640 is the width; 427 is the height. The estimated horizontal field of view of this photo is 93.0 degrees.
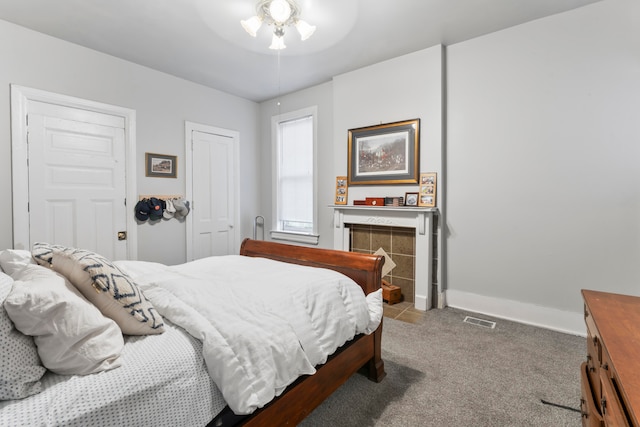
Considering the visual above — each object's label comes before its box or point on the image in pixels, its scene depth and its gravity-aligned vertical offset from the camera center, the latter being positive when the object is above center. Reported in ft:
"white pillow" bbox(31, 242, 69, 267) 4.02 -0.59
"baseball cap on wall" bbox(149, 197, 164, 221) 11.64 +0.06
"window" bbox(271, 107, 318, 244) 13.98 +1.59
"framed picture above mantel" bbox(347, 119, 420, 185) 10.75 +2.07
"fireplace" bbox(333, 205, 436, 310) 10.25 -0.78
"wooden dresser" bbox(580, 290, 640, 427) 2.37 -1.37
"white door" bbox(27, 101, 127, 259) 9.35 +1.05
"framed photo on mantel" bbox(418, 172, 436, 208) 10.30 +0.63
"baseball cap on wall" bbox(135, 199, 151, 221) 11.40 -0.01
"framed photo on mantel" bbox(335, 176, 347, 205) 12.47 +0.78
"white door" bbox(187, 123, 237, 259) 13.33 +0.84
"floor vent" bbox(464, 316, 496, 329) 8.92 -3.44
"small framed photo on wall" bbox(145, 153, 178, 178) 11.81 +1.78
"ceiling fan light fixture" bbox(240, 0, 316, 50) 7.30 +4.80
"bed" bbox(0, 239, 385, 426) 2.74 -1.68
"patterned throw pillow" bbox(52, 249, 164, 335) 3.61 -1.00
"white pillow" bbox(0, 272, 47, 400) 2.57 -1.36
